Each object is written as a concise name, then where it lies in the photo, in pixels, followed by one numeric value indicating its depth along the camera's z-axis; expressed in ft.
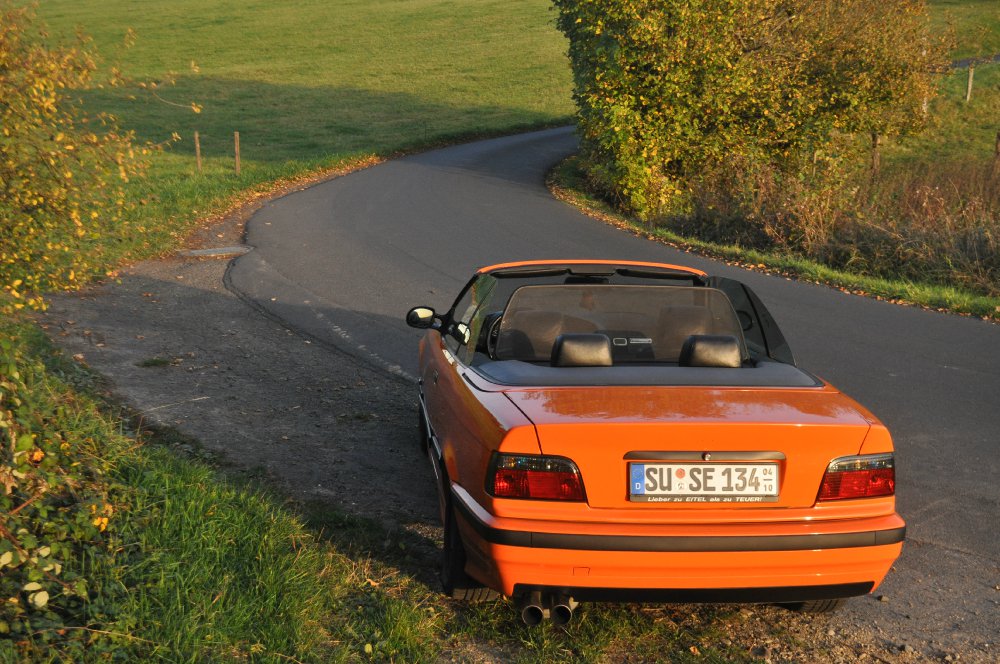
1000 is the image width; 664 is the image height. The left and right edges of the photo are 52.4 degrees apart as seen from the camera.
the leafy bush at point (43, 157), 22.16
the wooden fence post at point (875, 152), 104.61
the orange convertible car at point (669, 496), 12.35
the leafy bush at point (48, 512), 12.49
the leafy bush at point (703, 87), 72.74
